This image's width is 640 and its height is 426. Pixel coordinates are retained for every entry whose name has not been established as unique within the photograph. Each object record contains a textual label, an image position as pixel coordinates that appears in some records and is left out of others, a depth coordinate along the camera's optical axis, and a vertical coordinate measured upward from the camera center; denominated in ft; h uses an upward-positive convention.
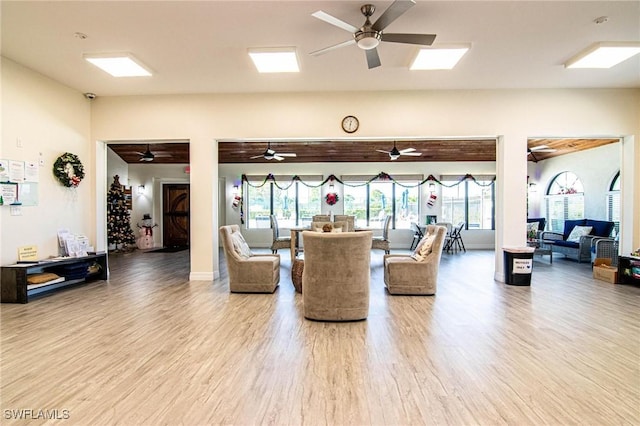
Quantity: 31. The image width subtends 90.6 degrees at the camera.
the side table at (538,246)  22.03 -3.04
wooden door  33.73 -0.59
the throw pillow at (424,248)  14.03 -1.89
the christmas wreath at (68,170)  15.14 +1.95
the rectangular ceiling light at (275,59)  12.01 +5.95
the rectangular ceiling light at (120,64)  12.35 +5.95
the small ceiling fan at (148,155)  25.51 +4.69
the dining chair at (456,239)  29.35 -3.11
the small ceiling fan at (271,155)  24.08 +4.21
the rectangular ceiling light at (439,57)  11.69 +5.87
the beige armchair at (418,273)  13.76 -2.89
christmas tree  28.96 -0.87
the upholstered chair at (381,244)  22.48 -2.62
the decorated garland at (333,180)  31.24 +2.51
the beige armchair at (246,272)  14.16 -2.87
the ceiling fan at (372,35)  8.57 +5.09
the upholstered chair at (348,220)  23.17 -0.98
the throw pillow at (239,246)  14.52 -1.77
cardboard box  15.96 -3.41
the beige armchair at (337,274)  10.25 -2.21
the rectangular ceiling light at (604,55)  11.54 +5.83
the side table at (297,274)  14.19 -3.01
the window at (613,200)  22.99 +0.39
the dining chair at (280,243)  23.49 -2.63
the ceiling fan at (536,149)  24.00 +4.66
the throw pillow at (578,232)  22.90 -1.98
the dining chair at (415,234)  28.94 -2.50
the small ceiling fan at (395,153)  23.41 +4.08
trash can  15.37 -2.88
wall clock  16.49 +4.35
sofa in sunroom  22.08 -2.34
